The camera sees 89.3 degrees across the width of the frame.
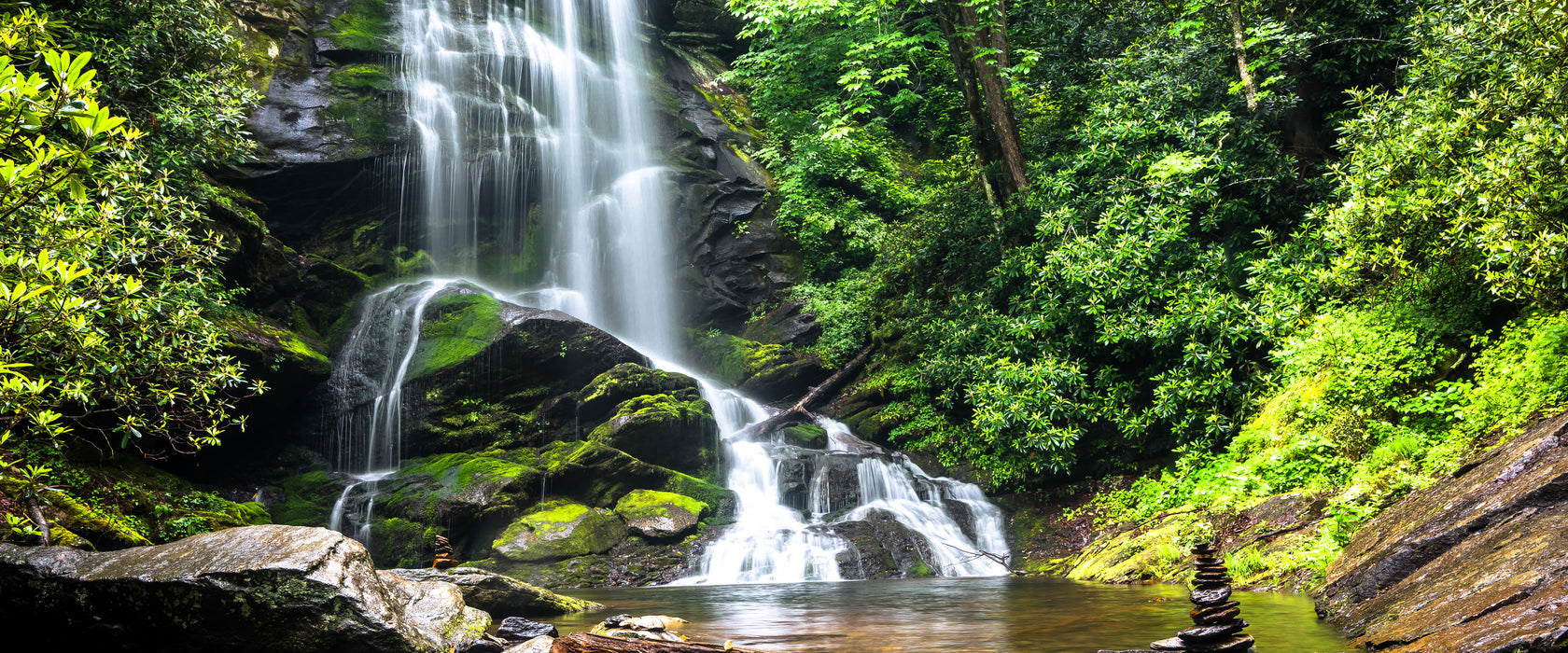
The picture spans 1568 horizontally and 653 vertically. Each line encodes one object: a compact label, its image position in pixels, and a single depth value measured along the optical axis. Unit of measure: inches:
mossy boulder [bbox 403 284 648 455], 637.3
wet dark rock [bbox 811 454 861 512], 591.2
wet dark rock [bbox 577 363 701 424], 642.2
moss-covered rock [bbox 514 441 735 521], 563.2
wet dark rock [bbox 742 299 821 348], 821.9
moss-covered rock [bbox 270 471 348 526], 542.9
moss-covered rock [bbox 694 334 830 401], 781.9
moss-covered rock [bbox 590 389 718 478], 598.5
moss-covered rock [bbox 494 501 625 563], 500.5
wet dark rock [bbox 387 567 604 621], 311.4
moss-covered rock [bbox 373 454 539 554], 522.9
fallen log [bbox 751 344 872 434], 724.0
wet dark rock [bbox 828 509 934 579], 502.3
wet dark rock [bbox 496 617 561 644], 238.7
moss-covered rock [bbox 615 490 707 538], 533.3
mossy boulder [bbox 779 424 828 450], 681.0
